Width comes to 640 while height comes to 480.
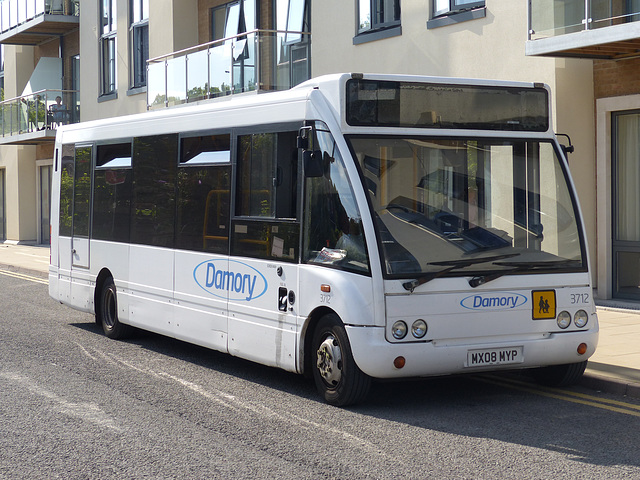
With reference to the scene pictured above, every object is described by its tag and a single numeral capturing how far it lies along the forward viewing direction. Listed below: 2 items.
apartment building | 13.62
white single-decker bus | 7.43
